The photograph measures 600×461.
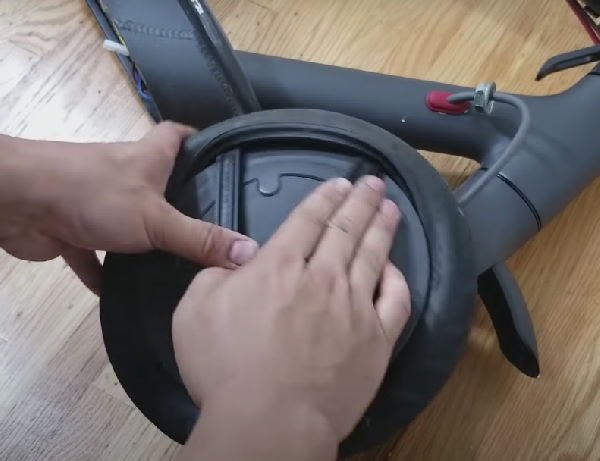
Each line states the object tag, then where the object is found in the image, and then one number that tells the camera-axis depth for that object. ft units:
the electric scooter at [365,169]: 2.10
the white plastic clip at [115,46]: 3.03
